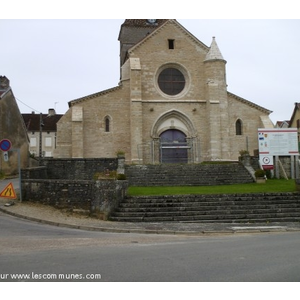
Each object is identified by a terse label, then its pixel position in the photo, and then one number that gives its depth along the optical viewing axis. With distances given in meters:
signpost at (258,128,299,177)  23.84
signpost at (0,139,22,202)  15.56
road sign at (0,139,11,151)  15.67
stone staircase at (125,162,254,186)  22.73
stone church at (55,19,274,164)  30.83
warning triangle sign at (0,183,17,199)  15.52
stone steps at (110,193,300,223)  14.22
